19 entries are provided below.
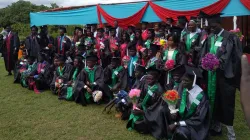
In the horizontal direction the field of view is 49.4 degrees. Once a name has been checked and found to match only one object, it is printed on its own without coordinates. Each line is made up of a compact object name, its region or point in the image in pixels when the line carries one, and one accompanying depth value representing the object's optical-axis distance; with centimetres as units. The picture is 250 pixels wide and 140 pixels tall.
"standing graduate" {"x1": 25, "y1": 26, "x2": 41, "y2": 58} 1007
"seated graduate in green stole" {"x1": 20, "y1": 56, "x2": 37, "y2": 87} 874
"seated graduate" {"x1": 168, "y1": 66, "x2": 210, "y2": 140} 406
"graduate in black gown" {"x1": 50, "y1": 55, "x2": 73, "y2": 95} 765
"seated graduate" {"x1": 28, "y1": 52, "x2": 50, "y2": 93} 838
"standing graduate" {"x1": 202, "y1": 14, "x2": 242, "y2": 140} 430
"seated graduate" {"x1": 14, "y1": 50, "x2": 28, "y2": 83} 938
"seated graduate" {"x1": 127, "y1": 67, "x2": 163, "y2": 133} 488
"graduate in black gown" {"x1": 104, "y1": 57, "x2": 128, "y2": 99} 708
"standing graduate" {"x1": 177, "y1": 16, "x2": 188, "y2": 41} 663
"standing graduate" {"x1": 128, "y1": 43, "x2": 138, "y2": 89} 706
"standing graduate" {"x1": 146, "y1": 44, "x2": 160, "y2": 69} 635
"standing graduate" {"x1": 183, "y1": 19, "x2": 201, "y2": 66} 513
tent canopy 738
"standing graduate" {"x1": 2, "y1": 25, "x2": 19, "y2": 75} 1051
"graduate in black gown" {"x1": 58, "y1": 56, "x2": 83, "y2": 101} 718
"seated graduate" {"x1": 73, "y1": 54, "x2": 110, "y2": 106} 675
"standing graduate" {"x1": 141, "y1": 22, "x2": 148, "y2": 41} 758
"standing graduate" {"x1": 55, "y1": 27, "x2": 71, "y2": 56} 957
